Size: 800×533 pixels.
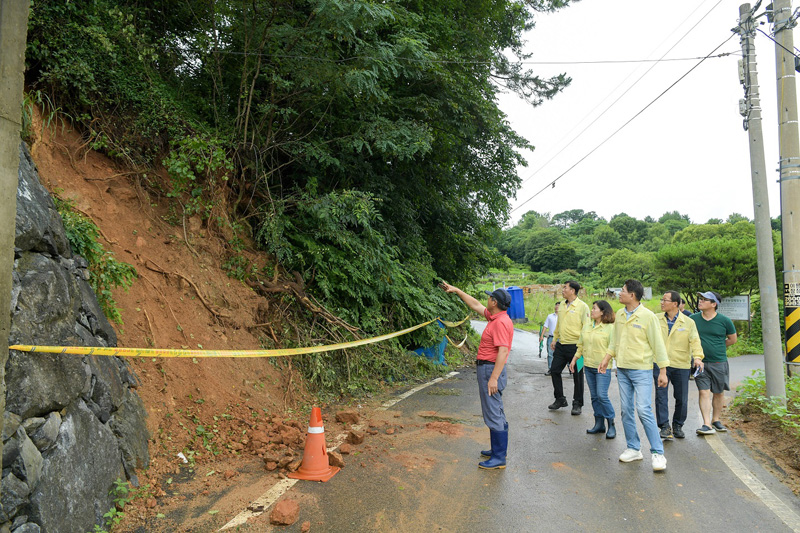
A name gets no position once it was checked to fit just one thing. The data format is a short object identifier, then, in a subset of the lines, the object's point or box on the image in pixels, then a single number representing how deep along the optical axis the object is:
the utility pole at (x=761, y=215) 8.16
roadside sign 20.02
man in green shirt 7.25
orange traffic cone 4.87
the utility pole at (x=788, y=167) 8.50
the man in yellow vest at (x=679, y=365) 6.93
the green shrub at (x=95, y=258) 5.12
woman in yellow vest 6.94
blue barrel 24.81
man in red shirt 5.49
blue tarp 12.04
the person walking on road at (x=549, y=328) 12.70
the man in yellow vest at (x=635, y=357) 5.94
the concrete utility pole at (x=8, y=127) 2.89
